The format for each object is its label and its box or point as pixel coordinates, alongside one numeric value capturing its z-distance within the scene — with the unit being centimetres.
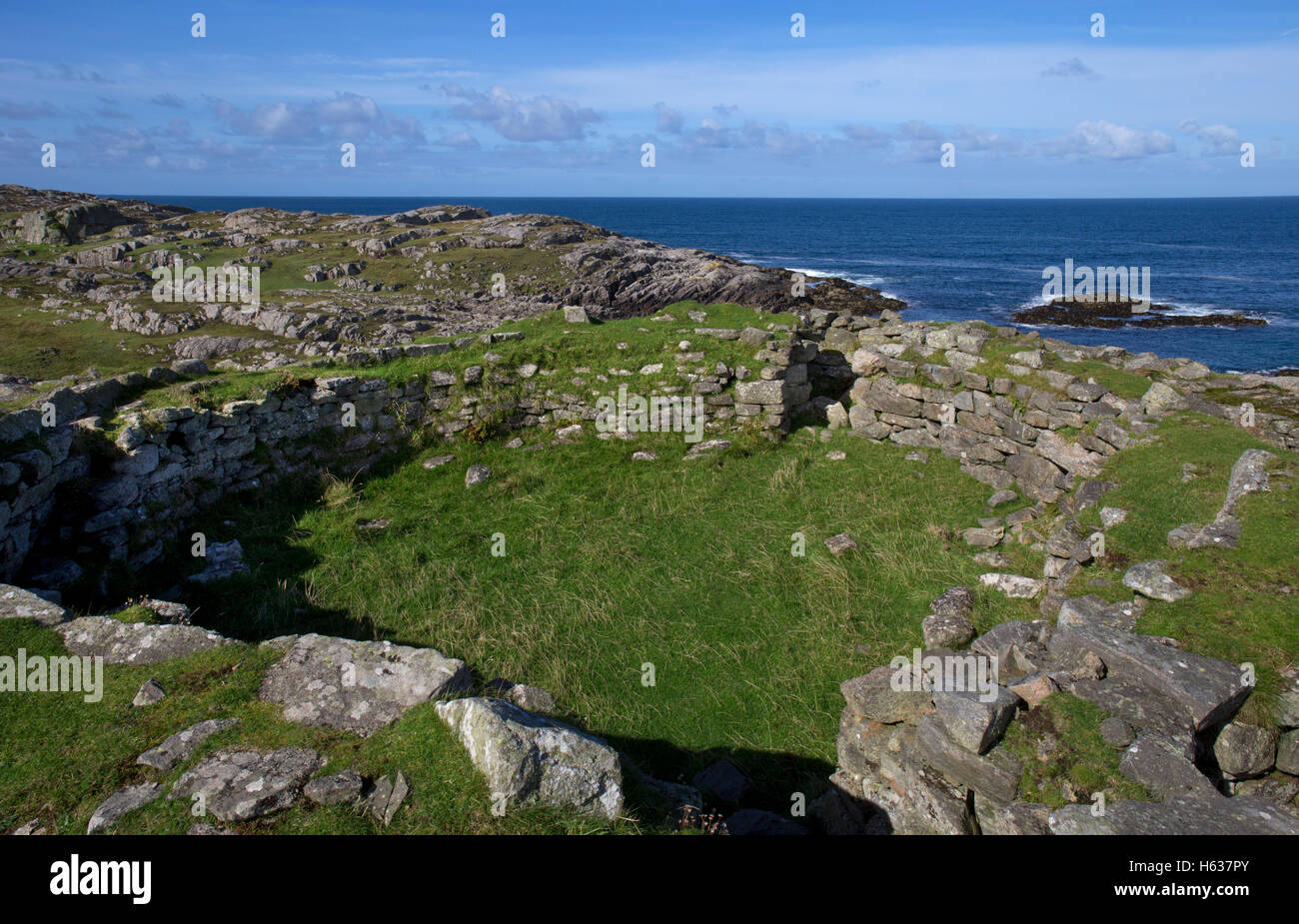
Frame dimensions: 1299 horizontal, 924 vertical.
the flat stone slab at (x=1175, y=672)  614
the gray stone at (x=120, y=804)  485
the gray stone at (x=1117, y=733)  601
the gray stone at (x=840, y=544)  1114
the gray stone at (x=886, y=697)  717
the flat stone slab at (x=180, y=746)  539
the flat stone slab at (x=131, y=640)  668
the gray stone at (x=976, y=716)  618
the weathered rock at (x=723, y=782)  703
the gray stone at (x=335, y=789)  508
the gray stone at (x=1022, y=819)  561
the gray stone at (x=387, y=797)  495
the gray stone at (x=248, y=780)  496
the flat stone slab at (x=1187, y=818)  505
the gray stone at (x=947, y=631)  874
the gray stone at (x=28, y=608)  702
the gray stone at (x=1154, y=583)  766
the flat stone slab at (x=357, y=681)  602
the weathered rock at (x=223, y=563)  1042
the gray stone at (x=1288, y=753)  590
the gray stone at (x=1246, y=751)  599
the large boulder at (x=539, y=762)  510
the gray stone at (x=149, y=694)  604
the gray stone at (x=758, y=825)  629
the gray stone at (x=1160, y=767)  555
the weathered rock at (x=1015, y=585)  952
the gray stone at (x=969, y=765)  603
